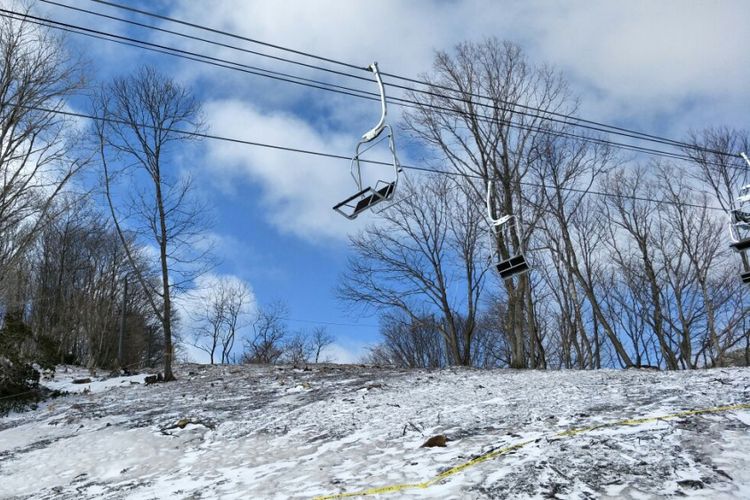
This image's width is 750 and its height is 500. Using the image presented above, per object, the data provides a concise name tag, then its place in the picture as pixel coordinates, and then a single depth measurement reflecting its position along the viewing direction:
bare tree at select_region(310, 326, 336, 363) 42.37
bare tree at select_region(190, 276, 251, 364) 34.78
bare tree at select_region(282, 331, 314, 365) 40.13
